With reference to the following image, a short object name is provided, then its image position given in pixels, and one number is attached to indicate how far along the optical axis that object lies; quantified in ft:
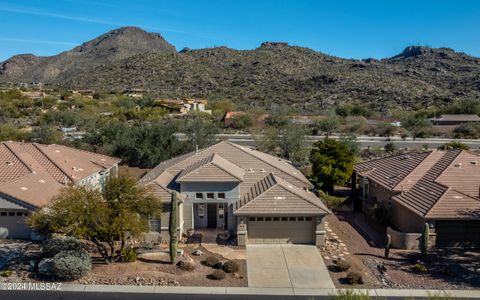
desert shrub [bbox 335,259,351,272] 60.29
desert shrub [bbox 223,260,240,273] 59.15
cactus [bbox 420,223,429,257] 63.77
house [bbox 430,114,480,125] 231.71
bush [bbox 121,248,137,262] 61.67
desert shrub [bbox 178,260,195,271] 59.47
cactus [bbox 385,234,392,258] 64.41
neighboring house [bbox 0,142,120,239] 69.62
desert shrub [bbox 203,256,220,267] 61.44
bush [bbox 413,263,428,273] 59.93
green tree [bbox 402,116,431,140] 207.41
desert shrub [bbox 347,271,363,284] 56.59
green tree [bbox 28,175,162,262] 56.75
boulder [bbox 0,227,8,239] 69.67
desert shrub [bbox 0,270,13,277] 56.03
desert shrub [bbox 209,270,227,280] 57.26
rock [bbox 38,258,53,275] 56.85
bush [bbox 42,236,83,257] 60.18
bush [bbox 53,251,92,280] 55.16
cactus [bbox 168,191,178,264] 61.16
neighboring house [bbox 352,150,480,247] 69.77
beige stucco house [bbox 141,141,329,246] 70.03
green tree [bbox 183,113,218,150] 139.56
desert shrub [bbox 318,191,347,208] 92.98
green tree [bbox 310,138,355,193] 98.73
